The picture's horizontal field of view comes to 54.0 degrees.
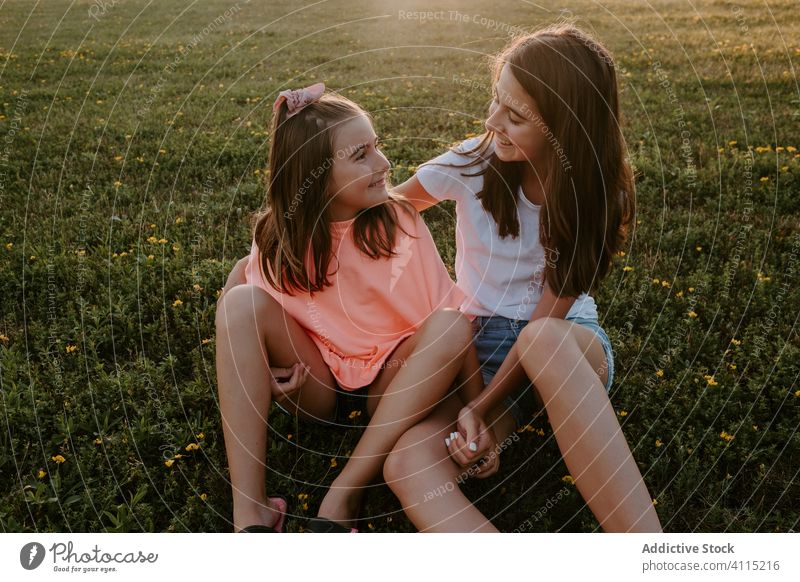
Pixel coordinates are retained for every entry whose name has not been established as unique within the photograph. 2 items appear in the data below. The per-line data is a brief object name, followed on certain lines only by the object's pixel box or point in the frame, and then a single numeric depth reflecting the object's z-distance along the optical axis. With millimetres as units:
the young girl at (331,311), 2273
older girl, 2051
